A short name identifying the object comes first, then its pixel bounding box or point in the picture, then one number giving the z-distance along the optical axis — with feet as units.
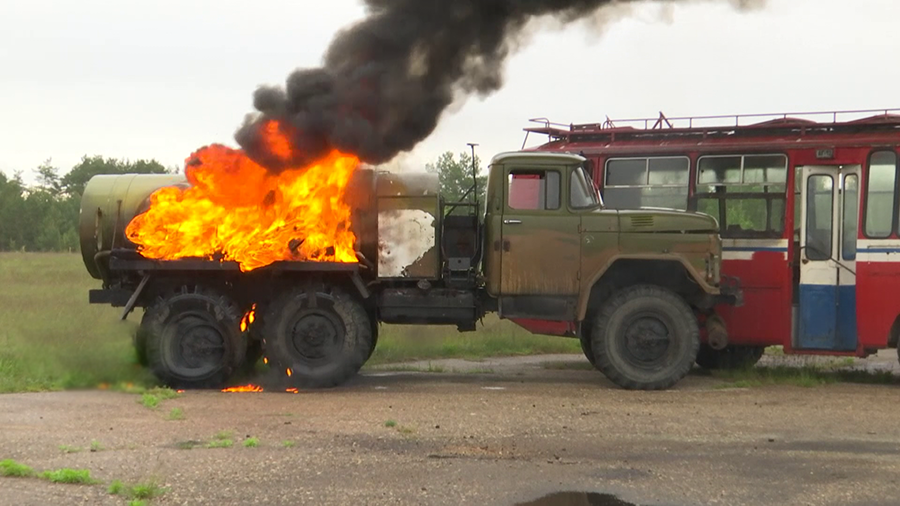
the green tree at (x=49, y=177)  241.96
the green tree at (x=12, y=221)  190.08
